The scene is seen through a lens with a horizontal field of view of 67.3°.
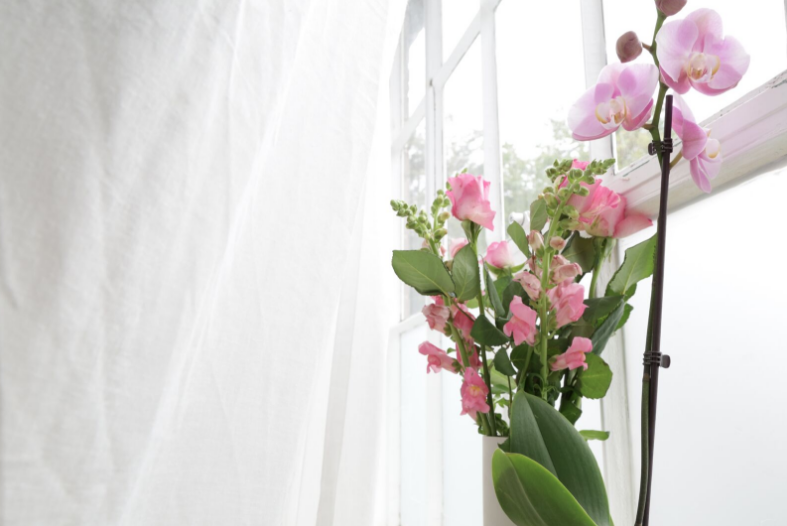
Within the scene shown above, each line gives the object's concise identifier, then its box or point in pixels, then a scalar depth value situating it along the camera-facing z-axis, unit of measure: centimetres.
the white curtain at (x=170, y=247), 34
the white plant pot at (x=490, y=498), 59
